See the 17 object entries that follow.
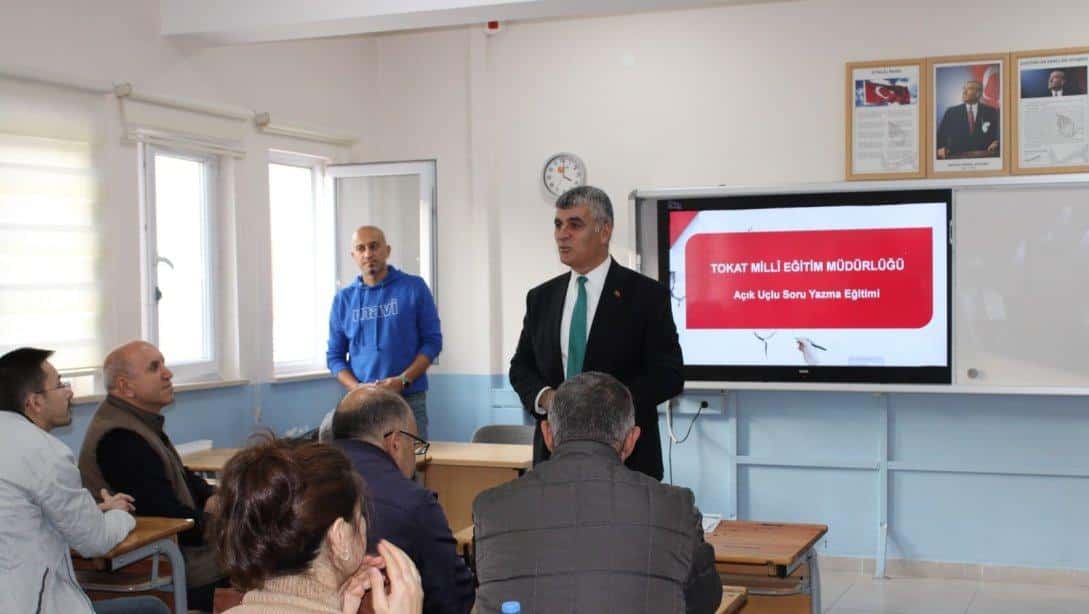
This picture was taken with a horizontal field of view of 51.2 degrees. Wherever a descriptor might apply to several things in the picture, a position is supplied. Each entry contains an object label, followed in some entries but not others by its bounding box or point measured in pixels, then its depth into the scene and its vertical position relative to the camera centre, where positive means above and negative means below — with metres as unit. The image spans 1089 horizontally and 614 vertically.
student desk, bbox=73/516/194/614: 3.39 -0.83
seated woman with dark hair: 1.57 -0.36
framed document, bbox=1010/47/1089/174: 5.77 +0.84
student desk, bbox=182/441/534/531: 4.96 -0.83
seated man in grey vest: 3.79 -0.56
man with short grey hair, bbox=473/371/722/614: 2.08 -0.48
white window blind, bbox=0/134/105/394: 4.80 +0.16
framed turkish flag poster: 6.05 +0.84
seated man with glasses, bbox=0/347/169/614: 2.90 -0.59
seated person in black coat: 2.46 -0.48
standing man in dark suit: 3.33 -0.15
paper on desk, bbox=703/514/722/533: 3.65 -0.79
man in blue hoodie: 5.84 -0.20
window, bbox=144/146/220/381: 5.67 +0.14
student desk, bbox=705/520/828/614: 3.33 -0.87
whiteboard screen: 5.67 -0.06
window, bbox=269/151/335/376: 6.78 +0.15
